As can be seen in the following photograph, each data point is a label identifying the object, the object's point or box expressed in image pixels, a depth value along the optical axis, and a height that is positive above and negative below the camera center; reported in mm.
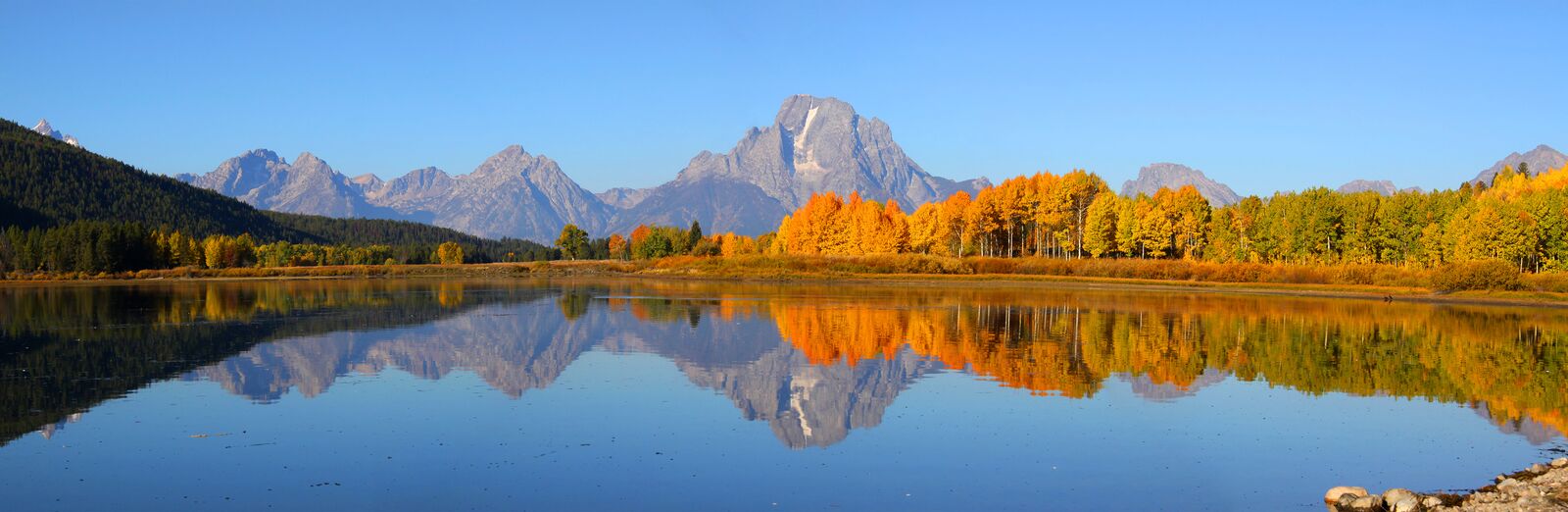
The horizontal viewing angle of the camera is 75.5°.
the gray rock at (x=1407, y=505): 16375 -4133
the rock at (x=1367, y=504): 16891 -4236
